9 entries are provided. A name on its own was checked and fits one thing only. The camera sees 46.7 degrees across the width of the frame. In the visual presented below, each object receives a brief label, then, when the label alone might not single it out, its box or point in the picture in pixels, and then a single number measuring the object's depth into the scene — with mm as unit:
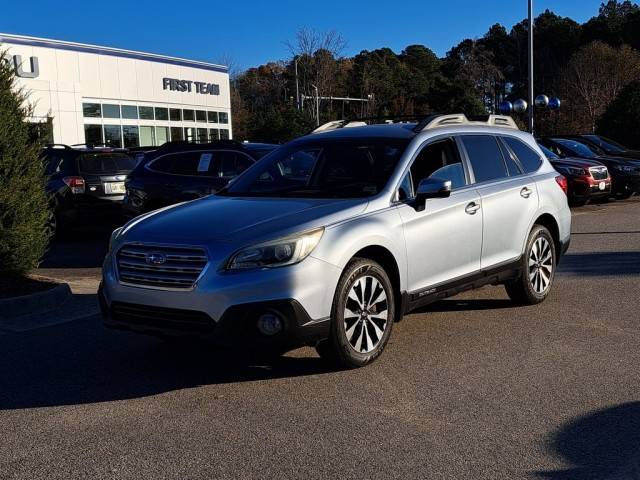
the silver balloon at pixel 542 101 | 30109
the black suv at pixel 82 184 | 12695
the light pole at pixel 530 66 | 25844
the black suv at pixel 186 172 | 11016
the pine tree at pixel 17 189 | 7891
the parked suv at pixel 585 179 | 16312
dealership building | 32156
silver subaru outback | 4781
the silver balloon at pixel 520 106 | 31838
